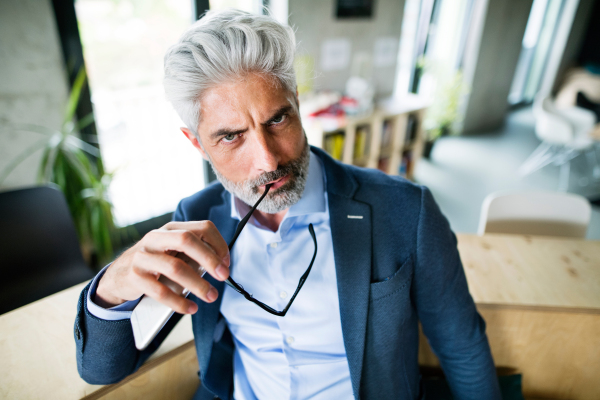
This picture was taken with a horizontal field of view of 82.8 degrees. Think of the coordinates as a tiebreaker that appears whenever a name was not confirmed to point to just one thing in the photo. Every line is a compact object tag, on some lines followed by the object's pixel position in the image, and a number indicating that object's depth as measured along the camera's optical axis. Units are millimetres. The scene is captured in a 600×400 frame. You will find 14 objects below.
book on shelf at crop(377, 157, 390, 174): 3543
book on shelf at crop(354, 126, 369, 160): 3113
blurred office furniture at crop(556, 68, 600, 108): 5066
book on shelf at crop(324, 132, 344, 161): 2883
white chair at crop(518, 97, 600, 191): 3699
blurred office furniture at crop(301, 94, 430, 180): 2838
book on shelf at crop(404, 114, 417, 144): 3553
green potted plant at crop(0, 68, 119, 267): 1863
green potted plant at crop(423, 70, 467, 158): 4305
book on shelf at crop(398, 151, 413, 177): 3755
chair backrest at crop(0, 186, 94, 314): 1533
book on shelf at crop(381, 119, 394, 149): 3344
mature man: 776
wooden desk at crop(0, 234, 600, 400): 870
